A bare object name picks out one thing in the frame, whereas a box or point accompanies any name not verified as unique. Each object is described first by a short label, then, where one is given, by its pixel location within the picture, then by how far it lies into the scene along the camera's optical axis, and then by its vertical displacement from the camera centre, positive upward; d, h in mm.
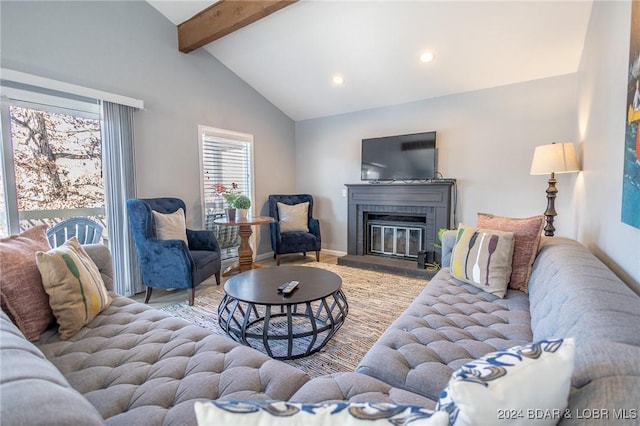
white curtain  2936 +114
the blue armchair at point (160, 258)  2812 -636
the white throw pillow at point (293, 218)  4531 -388
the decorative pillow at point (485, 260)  1826 -453
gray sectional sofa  584 -663
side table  3779 -777
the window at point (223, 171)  3990 +339
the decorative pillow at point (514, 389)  518 -364
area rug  1930 -1098
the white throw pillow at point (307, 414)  467 -380
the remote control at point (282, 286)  1969 -655
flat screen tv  3984 +498
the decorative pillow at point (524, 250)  1865 -383
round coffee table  1850 -733
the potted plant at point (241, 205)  3691 -143
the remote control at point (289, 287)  1914 -642
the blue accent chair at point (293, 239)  4316 -693
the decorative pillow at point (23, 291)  1302 -437
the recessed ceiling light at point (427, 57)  3291 +1541
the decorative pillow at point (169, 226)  3041 -339
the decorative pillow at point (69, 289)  1398 -465
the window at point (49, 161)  2432 +319
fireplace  3879 -440
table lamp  2605 +271
